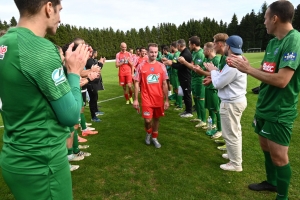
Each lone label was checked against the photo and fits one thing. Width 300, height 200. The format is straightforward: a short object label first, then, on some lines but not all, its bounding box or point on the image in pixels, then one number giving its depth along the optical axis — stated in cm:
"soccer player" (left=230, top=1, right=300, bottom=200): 252
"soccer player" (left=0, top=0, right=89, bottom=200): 135
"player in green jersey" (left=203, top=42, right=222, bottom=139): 566
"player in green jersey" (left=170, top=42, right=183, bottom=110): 949
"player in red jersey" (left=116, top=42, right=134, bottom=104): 998
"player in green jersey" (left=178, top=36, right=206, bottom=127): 666
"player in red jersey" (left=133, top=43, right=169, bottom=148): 502
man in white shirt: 386
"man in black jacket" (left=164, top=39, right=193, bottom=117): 759
